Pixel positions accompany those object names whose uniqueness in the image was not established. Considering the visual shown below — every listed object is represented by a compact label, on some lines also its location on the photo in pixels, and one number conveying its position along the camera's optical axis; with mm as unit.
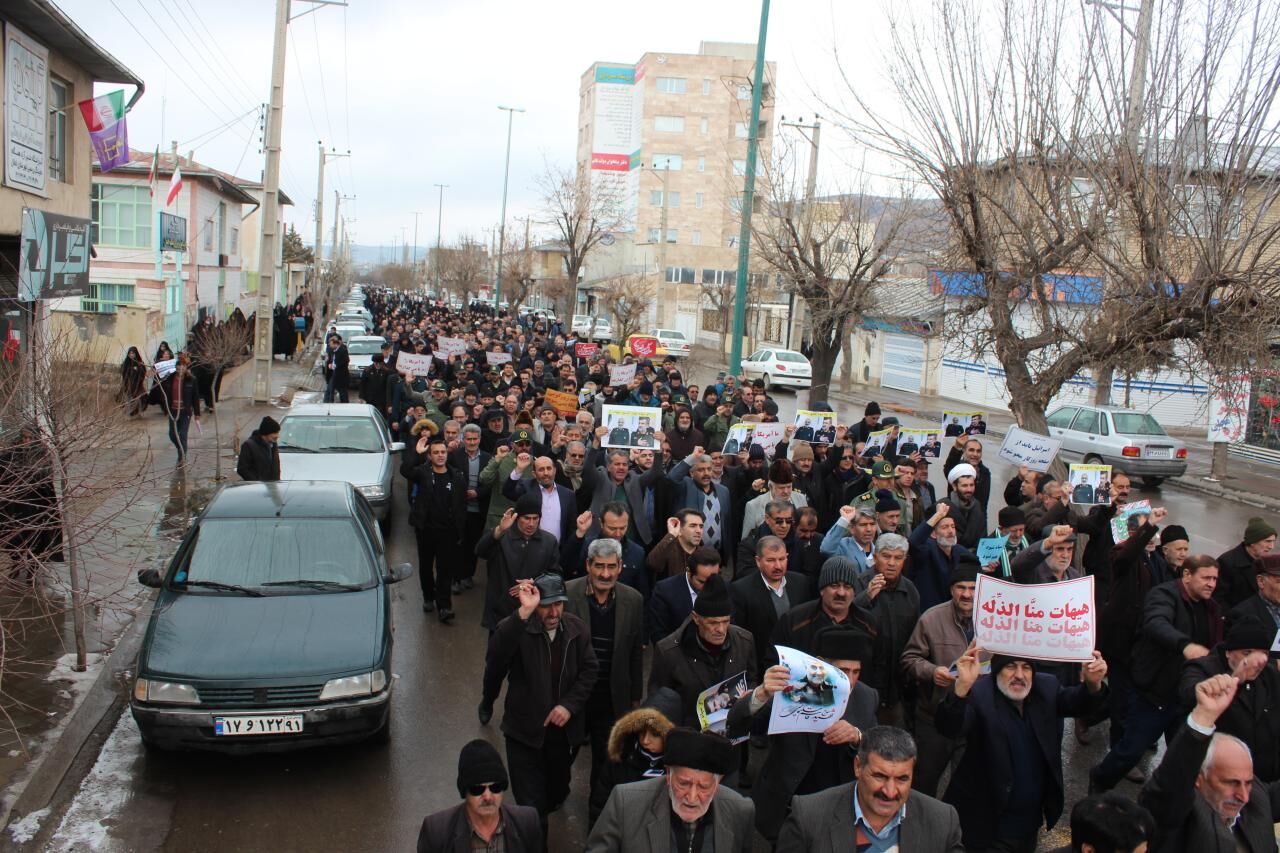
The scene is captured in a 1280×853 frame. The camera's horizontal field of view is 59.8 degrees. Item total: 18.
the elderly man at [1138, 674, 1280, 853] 4152
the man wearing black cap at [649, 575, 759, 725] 5379
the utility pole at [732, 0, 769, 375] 18359
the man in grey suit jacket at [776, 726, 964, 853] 3922
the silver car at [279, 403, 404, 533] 12852
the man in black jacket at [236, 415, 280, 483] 11555
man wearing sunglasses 4020
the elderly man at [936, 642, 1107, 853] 5000
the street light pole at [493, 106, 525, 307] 58509
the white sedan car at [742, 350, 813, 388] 37781
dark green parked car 6551
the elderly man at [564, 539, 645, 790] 6156
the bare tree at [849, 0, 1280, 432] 9961
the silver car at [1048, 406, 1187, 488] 21531
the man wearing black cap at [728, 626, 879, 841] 5062
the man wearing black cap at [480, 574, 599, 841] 5633
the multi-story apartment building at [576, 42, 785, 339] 83562
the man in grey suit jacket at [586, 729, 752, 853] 3904
